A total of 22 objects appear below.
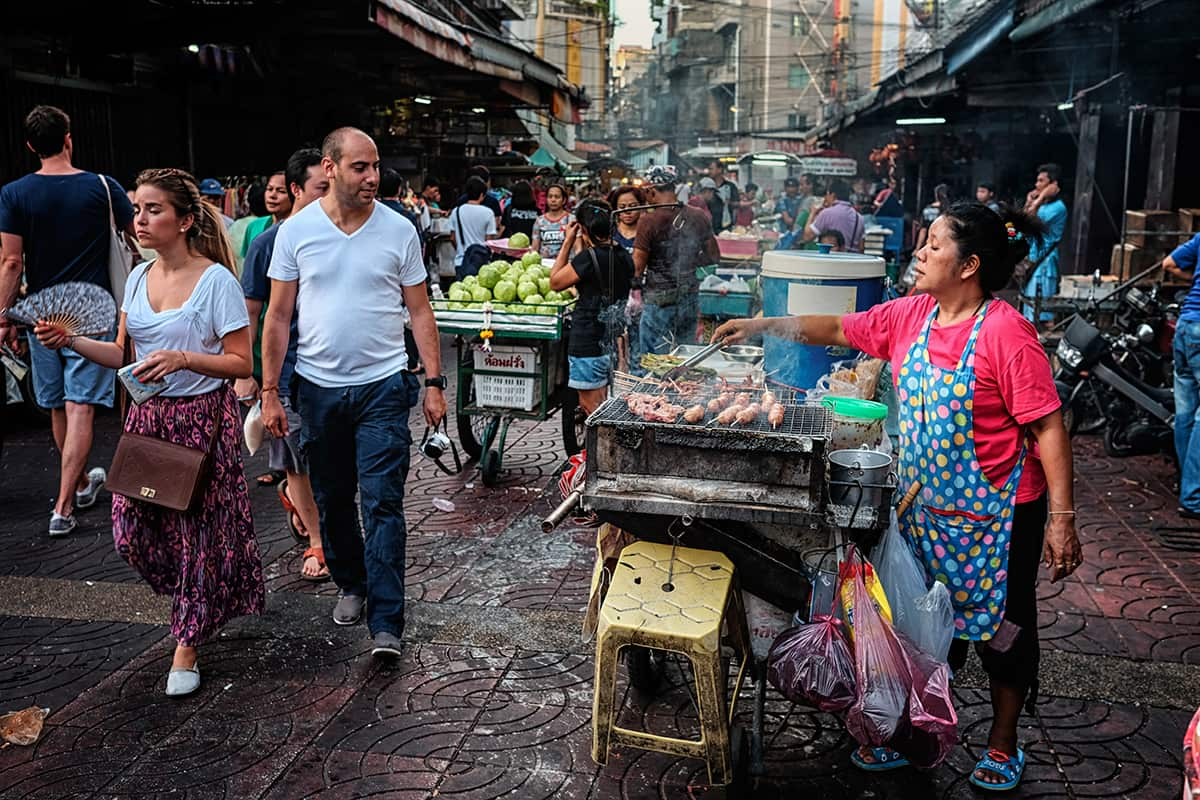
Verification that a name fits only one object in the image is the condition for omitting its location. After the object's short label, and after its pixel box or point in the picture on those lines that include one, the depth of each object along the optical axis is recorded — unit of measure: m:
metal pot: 3.24
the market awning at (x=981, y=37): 10.38
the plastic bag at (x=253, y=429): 4.86
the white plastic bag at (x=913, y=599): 3.24
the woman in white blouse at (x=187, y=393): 4.09
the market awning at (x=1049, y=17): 8.32
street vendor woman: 3.18
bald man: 4.30
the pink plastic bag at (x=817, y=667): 3.13
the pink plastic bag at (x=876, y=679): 3.07
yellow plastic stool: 3.05
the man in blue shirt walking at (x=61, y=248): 5.95
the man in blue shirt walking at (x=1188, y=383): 6.41
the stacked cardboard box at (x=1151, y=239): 10.85
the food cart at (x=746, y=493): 3.25
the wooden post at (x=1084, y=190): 15.21
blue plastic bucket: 5.23
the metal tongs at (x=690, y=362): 4.02
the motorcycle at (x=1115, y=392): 7.48
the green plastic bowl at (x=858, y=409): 3.74
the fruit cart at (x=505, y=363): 6.69
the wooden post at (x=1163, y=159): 12.52
